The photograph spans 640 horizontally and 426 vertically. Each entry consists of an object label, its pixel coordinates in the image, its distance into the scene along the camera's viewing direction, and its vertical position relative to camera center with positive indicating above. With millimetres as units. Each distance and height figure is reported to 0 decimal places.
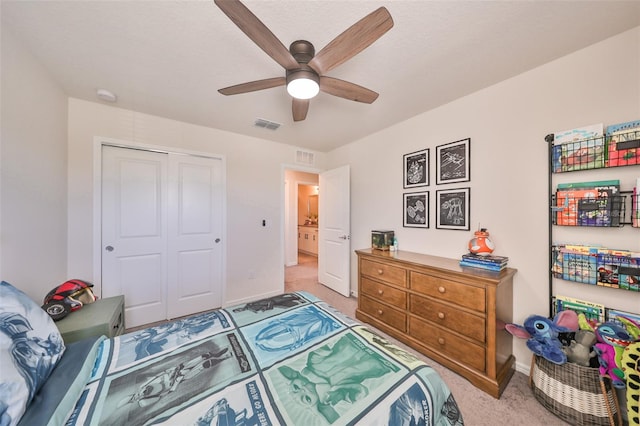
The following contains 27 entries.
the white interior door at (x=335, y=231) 3459 -322
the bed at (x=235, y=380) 773 -718
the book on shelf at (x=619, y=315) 1369 -660
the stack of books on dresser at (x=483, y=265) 1789 -456
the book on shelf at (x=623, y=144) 1373 +439
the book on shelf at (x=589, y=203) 1443 +61
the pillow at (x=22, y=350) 713 -558
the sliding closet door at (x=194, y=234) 2799 -305
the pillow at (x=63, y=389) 733 -689
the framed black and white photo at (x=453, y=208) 2205 +40
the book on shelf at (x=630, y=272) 1347 -376
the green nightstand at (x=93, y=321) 1488 -802
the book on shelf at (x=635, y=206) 1350 +39
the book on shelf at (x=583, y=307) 1494 -675
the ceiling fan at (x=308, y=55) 1056 +923
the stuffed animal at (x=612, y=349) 1243 -799
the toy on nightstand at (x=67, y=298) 1561 -672
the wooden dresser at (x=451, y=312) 1660 -886
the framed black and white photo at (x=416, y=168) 2551 +525
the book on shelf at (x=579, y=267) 1494 -388
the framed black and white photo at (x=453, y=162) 2193 +526
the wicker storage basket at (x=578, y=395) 1318 -1159
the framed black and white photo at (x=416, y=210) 2558 +23
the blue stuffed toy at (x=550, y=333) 1472 -857
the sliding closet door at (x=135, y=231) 2461 -232
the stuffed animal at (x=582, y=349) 1422 -904
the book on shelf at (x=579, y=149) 1494 +452
